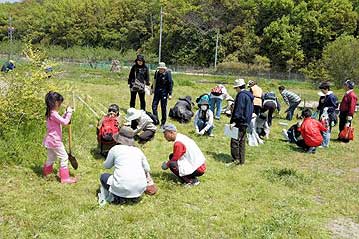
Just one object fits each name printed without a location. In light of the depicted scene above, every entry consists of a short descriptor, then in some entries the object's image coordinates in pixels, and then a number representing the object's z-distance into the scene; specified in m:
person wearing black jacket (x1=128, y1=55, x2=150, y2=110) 10.33
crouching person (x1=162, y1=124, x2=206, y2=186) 6.24
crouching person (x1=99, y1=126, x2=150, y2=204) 5.35
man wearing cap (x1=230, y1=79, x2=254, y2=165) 7.67
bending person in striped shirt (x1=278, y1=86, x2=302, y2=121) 13.93
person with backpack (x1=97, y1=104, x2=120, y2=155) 7.39
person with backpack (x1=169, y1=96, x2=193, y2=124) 11.59
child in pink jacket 5.92
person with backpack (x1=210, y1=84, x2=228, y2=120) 12.41
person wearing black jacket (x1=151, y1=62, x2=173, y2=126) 9.94
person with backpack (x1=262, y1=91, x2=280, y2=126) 11.55
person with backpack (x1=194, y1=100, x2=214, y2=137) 9.87
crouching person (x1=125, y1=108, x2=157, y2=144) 8.39
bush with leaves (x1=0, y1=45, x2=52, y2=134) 7.05
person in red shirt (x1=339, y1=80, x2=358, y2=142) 10.52
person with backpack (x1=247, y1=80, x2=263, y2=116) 10.56
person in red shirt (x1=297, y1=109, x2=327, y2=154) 9.27
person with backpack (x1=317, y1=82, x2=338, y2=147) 10.17
